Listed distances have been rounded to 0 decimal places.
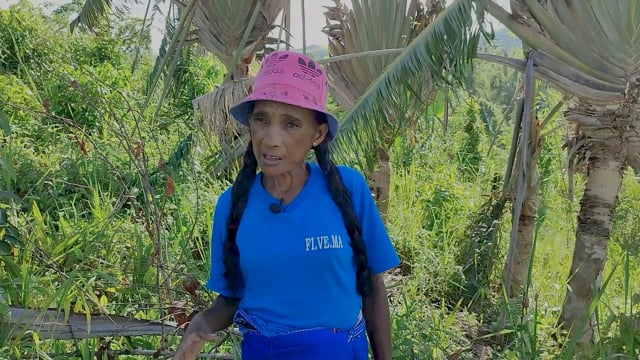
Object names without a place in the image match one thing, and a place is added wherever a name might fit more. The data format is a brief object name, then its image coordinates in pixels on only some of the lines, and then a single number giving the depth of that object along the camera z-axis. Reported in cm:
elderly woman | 151
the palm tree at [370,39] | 407
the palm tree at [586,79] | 260
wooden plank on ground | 248
